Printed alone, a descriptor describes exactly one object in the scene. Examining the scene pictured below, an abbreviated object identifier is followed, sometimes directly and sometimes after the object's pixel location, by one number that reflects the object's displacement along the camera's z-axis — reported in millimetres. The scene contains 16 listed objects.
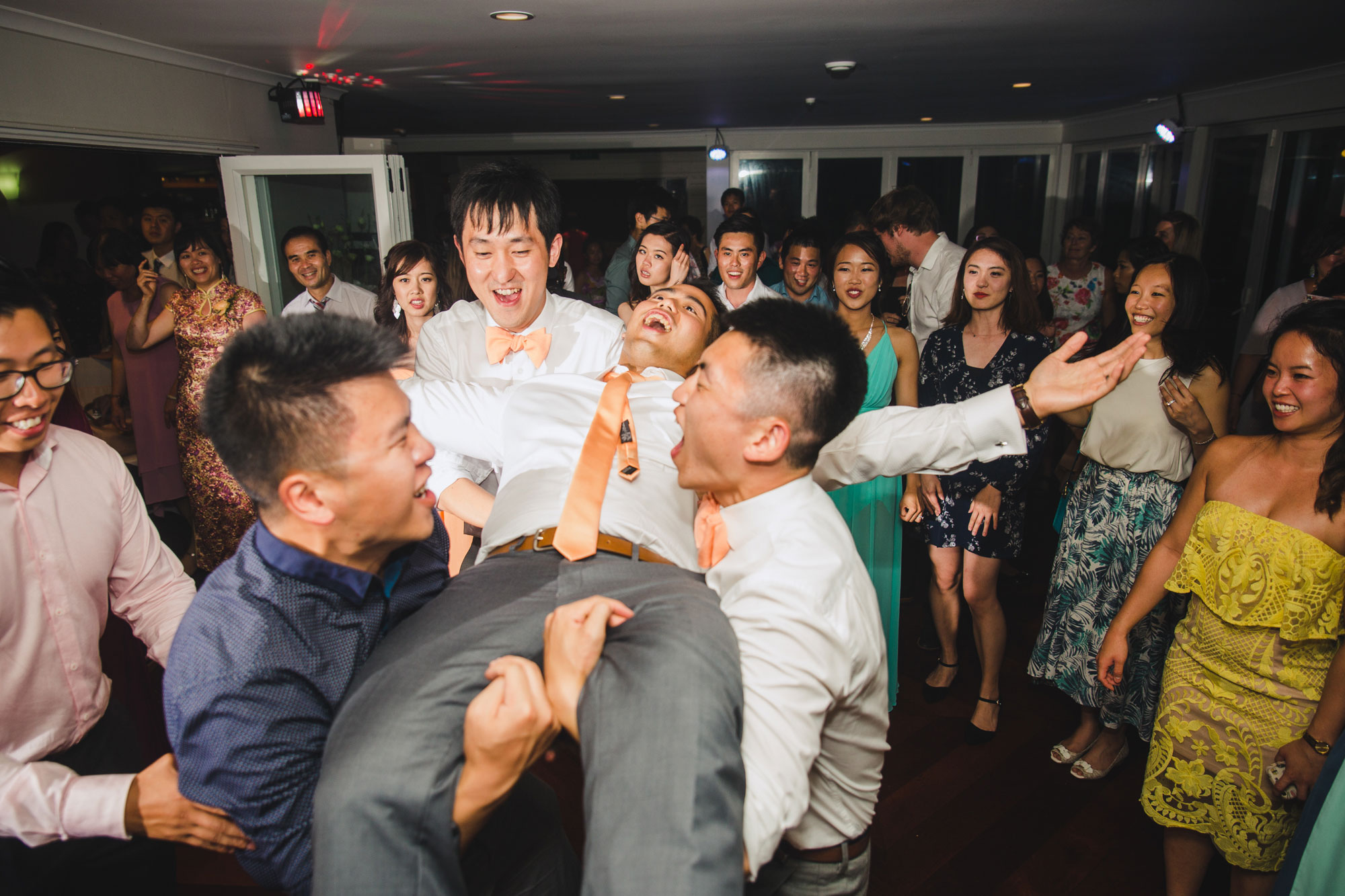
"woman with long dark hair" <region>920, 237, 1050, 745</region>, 2736
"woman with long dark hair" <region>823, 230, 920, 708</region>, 2840
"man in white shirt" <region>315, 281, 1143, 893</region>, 900
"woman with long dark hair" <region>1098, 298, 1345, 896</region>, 1699
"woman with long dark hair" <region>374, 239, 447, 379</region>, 3625
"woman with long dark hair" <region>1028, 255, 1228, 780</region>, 2465
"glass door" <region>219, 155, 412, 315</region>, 4910
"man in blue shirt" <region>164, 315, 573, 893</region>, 998
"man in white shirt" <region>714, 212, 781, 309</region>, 3762
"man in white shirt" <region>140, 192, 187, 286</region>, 4598
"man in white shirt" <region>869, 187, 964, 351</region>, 4035
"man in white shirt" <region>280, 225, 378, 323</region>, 4266
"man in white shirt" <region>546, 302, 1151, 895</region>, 1040
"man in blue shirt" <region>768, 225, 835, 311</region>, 3883
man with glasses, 1174
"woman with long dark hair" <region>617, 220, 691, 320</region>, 3787
